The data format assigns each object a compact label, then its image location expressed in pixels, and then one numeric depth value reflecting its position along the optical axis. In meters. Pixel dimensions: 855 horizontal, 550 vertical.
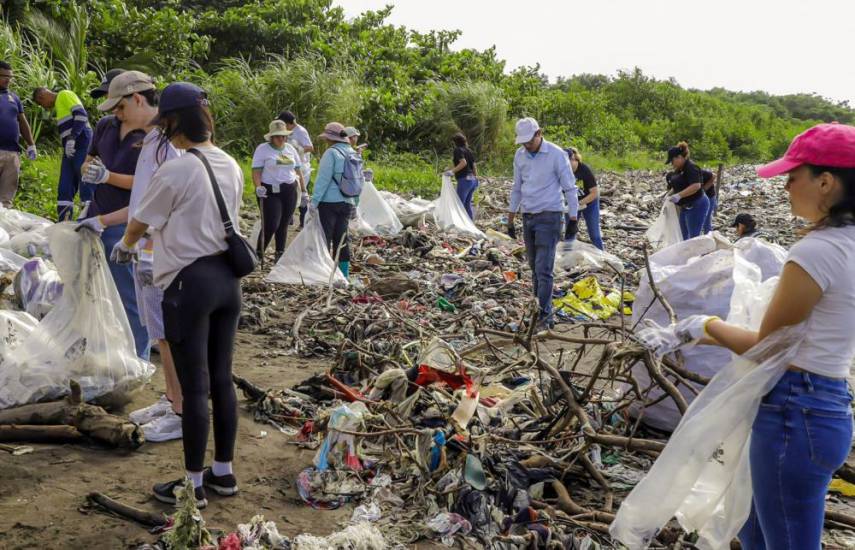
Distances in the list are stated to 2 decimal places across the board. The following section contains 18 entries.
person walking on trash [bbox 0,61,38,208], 7.48
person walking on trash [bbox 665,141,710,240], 8.84
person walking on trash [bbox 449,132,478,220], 11.21
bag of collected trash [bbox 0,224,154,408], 3.89
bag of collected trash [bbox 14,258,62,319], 4.79
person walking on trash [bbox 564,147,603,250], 9.27
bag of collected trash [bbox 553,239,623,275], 9.13
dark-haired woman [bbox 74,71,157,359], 3.83
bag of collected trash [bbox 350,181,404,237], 10.28
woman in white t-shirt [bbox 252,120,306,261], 7.91
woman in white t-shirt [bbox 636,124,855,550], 2.02
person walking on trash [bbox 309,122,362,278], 7.38
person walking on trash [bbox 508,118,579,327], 6.57
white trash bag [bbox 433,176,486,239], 10.85
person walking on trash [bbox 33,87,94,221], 6.97
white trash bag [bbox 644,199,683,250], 9.28
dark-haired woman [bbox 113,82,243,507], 3.01
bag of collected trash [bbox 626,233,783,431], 4.11
